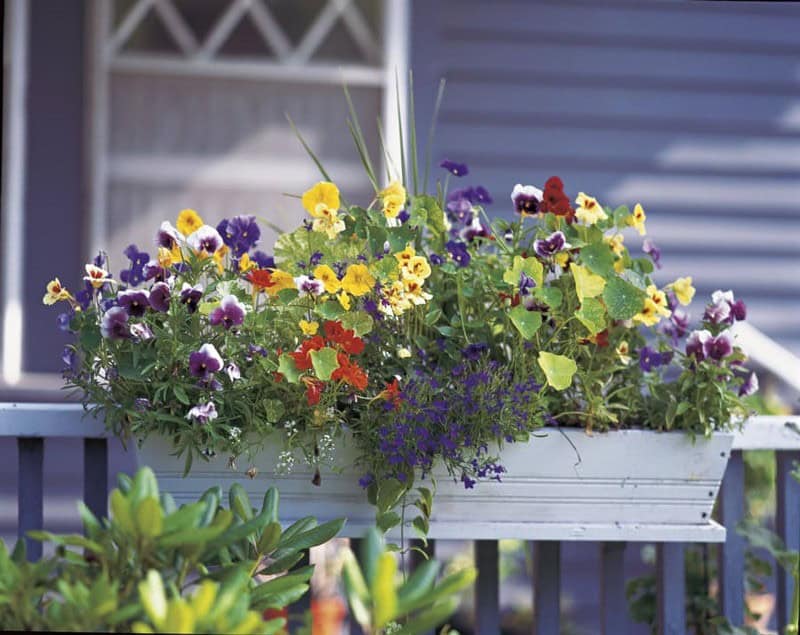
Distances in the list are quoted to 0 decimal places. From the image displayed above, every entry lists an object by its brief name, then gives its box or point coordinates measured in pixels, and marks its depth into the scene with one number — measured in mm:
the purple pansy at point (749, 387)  3937
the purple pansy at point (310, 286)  3763
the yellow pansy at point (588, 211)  3889
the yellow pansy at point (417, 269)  3787
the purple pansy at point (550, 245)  3830
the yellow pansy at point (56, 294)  3798
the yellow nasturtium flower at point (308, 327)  3778
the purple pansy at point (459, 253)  3879
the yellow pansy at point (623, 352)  3901
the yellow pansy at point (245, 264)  3881
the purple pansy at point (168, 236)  3844
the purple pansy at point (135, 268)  3843
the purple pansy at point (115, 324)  3734
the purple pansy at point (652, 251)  3982
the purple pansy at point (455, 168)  3949
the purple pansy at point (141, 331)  3738
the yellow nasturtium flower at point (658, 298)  3871
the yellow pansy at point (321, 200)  3837
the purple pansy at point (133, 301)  3744
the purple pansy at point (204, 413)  3723
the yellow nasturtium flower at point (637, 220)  3899
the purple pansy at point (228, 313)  3731
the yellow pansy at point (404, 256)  3798
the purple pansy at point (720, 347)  3871
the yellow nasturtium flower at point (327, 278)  3775
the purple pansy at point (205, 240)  3821
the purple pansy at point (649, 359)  3889
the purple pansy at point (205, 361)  3715
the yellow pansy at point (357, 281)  3778
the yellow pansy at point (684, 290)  3959
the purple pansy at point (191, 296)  3741
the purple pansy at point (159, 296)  3747
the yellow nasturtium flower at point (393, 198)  3869
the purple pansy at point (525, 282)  3800
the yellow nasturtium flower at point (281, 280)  3810
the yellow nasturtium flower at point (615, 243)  3935
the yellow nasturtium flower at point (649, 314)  3860
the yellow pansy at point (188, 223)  3902
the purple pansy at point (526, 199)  3872
